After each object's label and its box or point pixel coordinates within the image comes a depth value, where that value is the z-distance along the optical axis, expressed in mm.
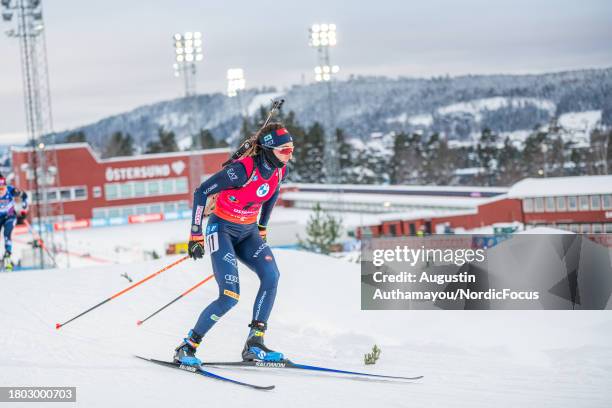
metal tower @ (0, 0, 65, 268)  30234
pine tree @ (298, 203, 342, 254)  32500
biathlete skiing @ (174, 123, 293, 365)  5996
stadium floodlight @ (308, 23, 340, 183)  41688
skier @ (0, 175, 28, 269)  12652
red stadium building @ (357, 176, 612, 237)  34375
